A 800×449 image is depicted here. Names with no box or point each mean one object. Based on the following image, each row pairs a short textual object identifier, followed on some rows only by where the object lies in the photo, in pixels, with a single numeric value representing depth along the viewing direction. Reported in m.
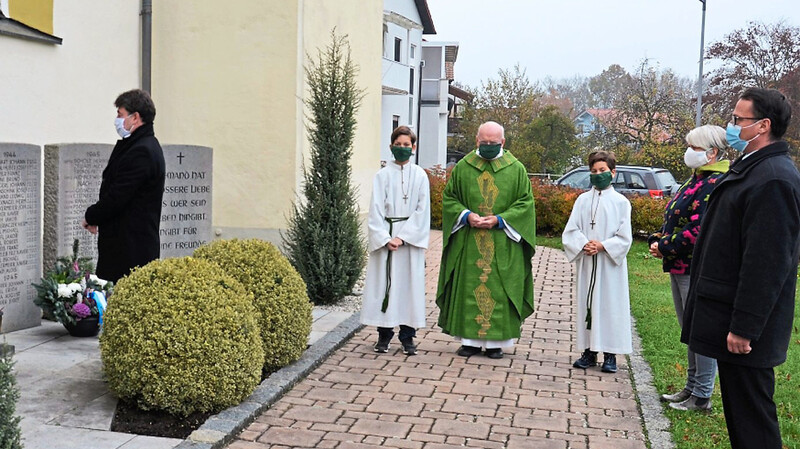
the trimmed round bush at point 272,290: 6.50
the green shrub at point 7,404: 3.24
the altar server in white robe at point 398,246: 7.67
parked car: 21.05
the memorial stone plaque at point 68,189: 7.73
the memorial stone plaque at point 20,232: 7.27
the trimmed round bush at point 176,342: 5.20
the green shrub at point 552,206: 18.81
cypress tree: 9.88
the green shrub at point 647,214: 17.98
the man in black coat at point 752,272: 3.89
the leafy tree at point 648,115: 34.75
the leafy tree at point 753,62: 34.12
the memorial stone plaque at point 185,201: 8.81
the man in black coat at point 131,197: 6.22
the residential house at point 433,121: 46.47
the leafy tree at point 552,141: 38.72
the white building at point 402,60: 36.16
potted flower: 7.32
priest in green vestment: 7.60
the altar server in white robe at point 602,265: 7.15
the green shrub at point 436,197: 20.23
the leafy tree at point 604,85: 72.47
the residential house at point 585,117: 71.41
